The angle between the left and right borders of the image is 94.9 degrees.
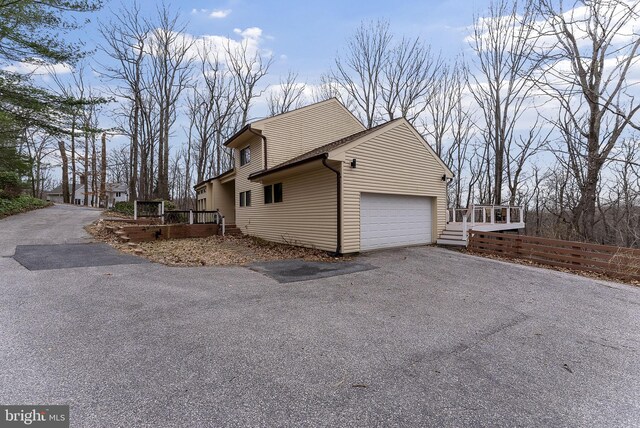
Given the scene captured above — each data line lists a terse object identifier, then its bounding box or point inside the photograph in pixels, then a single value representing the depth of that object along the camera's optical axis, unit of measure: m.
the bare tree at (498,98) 17.23
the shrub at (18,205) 14.76
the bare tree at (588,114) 9.52
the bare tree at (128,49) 19.92
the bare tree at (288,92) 24.59
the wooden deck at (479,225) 11.02
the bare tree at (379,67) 19.90
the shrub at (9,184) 15.91
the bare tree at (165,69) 20.88
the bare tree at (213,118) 24.70
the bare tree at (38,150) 27.09
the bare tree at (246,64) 23.56
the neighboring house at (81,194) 41.46
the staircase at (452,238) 10.95
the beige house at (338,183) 9.23
